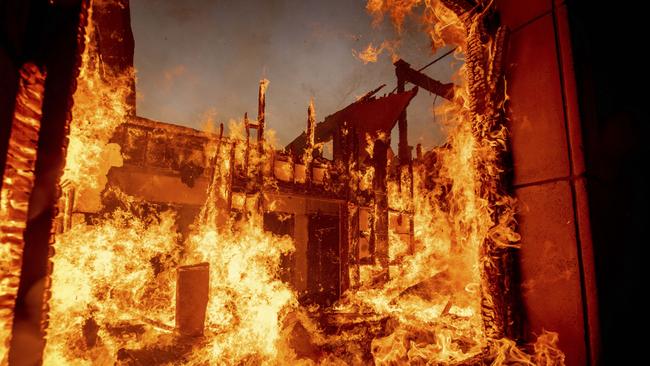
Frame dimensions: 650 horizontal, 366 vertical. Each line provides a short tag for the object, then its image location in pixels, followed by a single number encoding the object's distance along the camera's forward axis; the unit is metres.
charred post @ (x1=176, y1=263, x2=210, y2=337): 6.70
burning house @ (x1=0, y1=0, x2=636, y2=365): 1.55
